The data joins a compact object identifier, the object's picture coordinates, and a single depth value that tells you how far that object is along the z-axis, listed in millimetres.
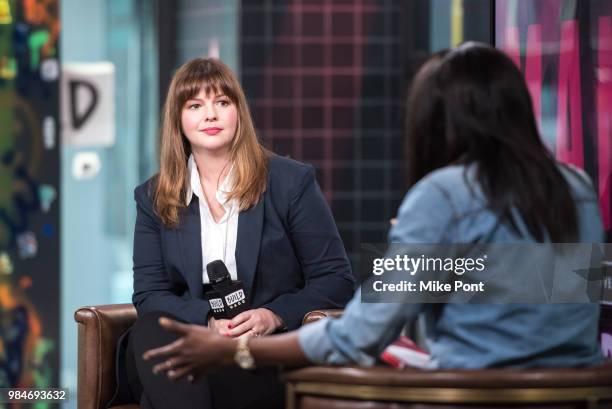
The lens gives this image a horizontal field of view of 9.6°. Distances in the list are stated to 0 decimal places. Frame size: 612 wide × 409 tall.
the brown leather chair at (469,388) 7390
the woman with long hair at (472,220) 7444
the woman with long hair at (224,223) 8549
